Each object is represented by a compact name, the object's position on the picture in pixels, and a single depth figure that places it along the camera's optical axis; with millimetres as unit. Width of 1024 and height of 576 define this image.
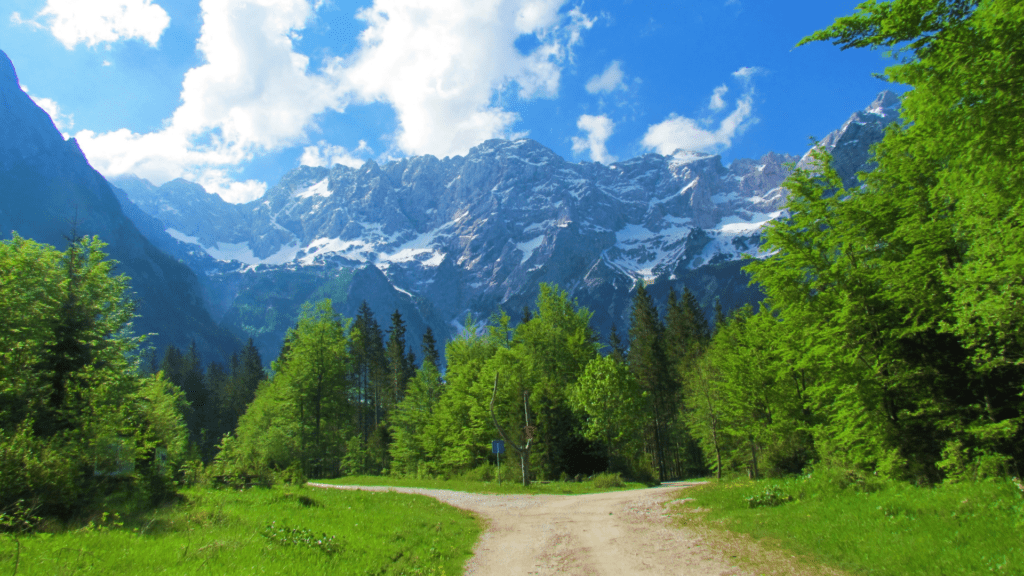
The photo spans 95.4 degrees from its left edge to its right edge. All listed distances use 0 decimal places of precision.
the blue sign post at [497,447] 26391
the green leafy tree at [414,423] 45938
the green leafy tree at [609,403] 33938
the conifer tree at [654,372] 55625
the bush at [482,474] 36009
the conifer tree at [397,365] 66231
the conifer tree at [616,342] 72594
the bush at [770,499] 14552
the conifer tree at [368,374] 66375
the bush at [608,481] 29438
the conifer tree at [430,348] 67044
